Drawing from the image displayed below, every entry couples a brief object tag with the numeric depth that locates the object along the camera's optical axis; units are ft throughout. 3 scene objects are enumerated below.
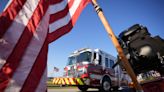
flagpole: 3.96
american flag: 3.39
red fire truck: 23.15
